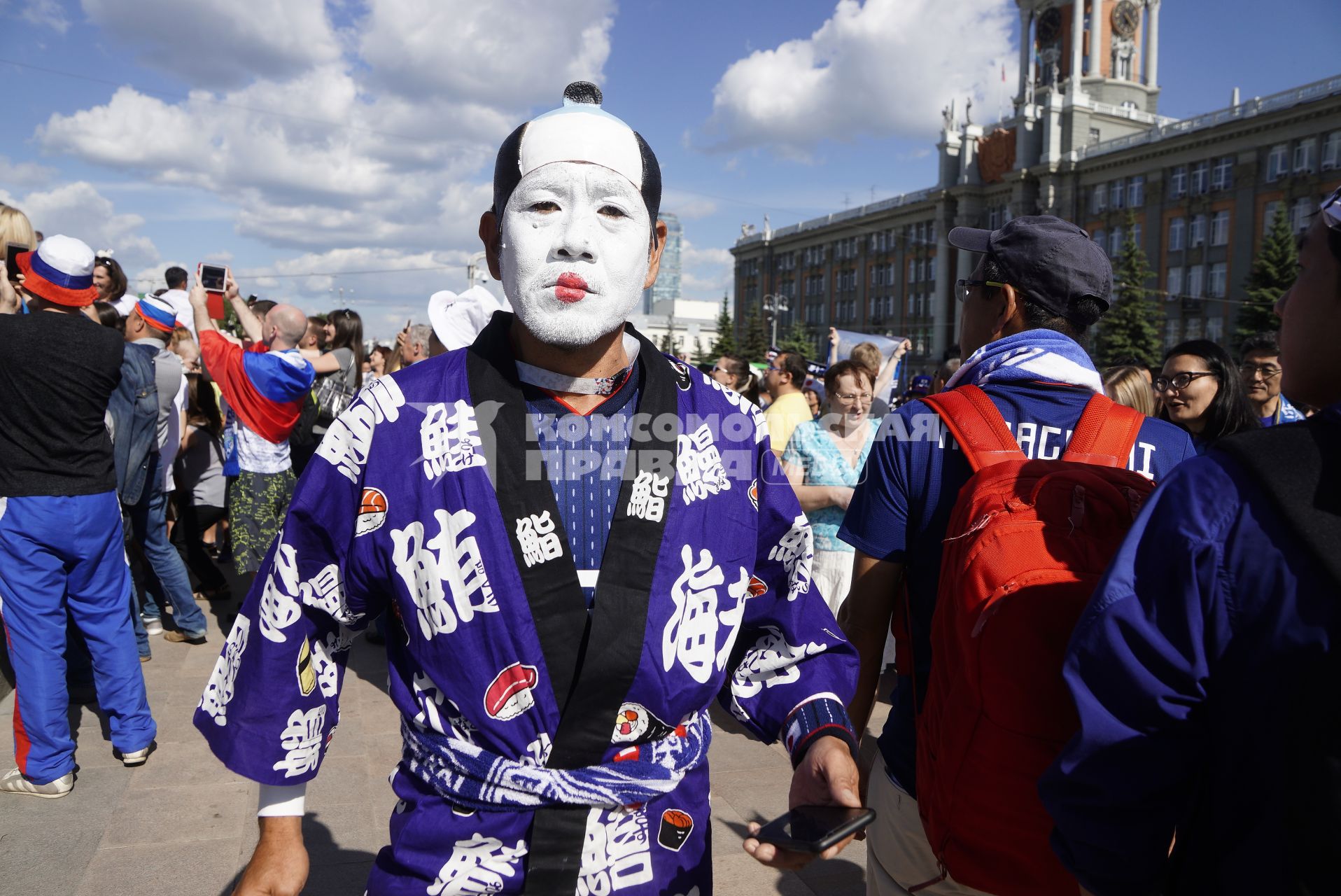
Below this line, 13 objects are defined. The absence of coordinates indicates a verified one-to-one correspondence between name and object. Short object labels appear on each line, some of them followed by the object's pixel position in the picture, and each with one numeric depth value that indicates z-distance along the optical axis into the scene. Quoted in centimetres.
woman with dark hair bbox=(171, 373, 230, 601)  720
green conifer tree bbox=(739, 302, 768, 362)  6576
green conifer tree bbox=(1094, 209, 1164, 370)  4278
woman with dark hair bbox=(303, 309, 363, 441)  665
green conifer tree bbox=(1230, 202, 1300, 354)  3603
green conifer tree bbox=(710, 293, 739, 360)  6981
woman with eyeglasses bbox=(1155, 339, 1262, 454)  453
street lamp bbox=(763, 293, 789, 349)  6281
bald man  568
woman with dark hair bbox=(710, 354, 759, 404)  918
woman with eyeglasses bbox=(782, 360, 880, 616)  516
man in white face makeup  160
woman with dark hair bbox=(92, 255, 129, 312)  610
